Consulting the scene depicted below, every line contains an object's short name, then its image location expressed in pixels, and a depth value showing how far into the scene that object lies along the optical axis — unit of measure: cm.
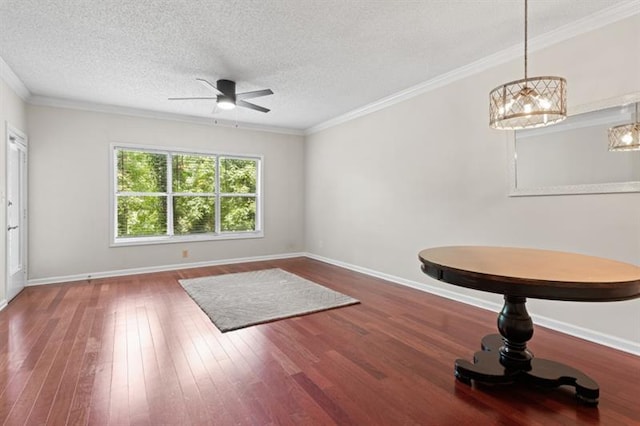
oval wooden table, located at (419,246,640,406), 146
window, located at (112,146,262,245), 515
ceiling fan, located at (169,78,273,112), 372
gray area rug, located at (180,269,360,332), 319
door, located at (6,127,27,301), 371
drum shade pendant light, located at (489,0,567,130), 179
